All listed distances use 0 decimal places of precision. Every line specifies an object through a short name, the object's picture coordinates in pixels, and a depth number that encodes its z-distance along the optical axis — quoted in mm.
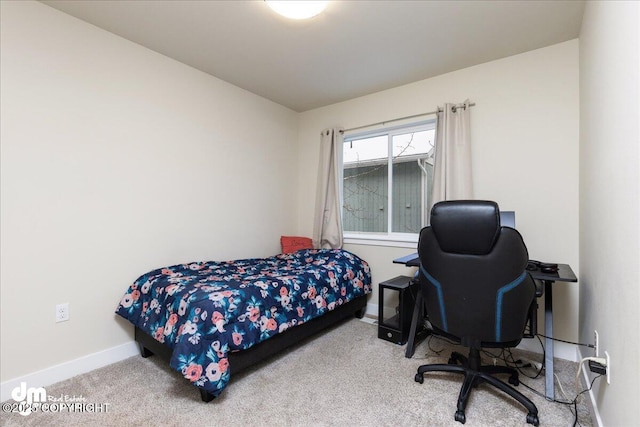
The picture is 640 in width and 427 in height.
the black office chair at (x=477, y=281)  1525
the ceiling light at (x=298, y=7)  1798
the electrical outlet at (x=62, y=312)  1989
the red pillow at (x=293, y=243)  3561
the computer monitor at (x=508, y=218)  2260
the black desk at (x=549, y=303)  1753
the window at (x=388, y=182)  3105
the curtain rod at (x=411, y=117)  2703
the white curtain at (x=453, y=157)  2646
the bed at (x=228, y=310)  1666
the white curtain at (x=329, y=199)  3480
